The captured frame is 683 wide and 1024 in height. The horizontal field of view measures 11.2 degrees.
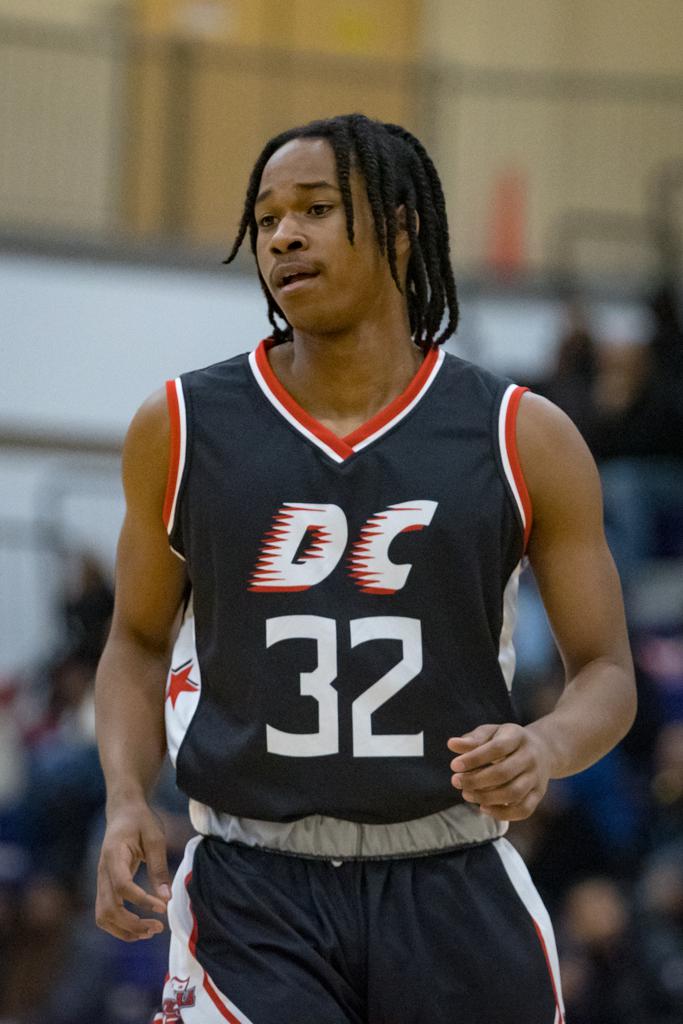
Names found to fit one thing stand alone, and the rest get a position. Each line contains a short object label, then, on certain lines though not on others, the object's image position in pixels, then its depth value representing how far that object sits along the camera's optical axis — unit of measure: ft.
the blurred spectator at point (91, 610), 57.20
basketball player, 19.60
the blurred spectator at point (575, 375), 58.35
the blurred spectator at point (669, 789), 49.44
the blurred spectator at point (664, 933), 44.43
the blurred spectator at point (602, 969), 44.35
